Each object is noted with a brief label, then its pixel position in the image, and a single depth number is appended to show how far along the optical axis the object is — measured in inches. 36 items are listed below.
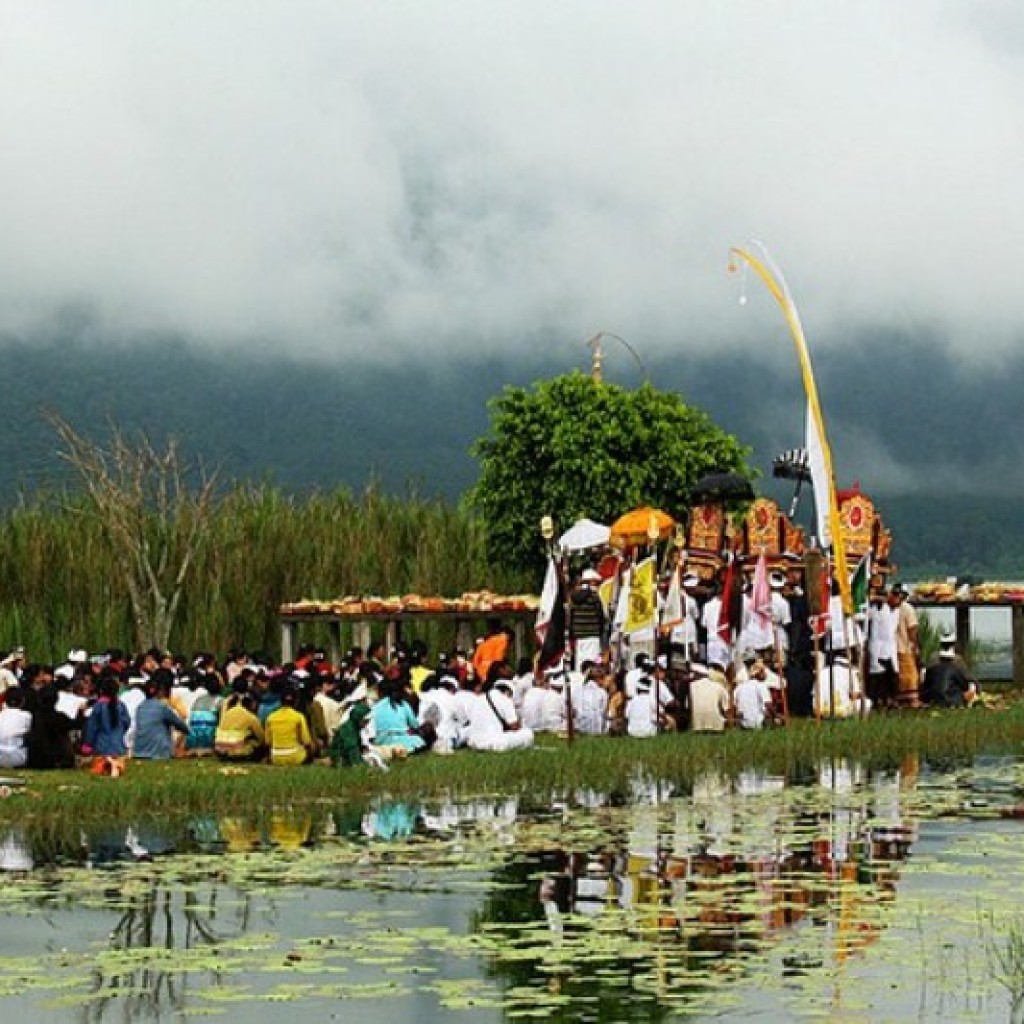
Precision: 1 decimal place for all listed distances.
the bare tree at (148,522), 1830.7
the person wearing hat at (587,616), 1349.7
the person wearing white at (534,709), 1266.0
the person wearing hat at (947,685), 1471.5
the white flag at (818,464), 1279.5
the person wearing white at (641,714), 1235.2
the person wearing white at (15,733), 1053.2
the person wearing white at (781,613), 1376.7
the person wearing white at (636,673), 1254.3
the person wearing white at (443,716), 1151.6
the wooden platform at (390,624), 1581.0
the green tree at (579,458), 1999.3
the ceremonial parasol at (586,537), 1515.7
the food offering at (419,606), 1569.9
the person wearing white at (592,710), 1256.2
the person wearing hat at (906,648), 1453.0
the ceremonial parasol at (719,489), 1409.9
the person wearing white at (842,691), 1373.0
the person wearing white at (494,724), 1151.0
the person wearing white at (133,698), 1124.5
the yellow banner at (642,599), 1210.0
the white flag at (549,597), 1224.8
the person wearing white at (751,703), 1285.7
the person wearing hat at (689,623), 1328.7
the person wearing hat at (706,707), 1255.5
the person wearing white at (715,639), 1357.0
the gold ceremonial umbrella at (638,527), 1362.0
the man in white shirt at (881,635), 1440.7
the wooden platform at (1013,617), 1647.4
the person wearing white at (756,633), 1337.4
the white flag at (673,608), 1253.1
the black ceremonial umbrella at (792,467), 1449.3
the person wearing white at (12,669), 1202.0
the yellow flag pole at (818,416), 1279.5
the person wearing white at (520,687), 1277.1
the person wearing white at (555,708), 1261.1
